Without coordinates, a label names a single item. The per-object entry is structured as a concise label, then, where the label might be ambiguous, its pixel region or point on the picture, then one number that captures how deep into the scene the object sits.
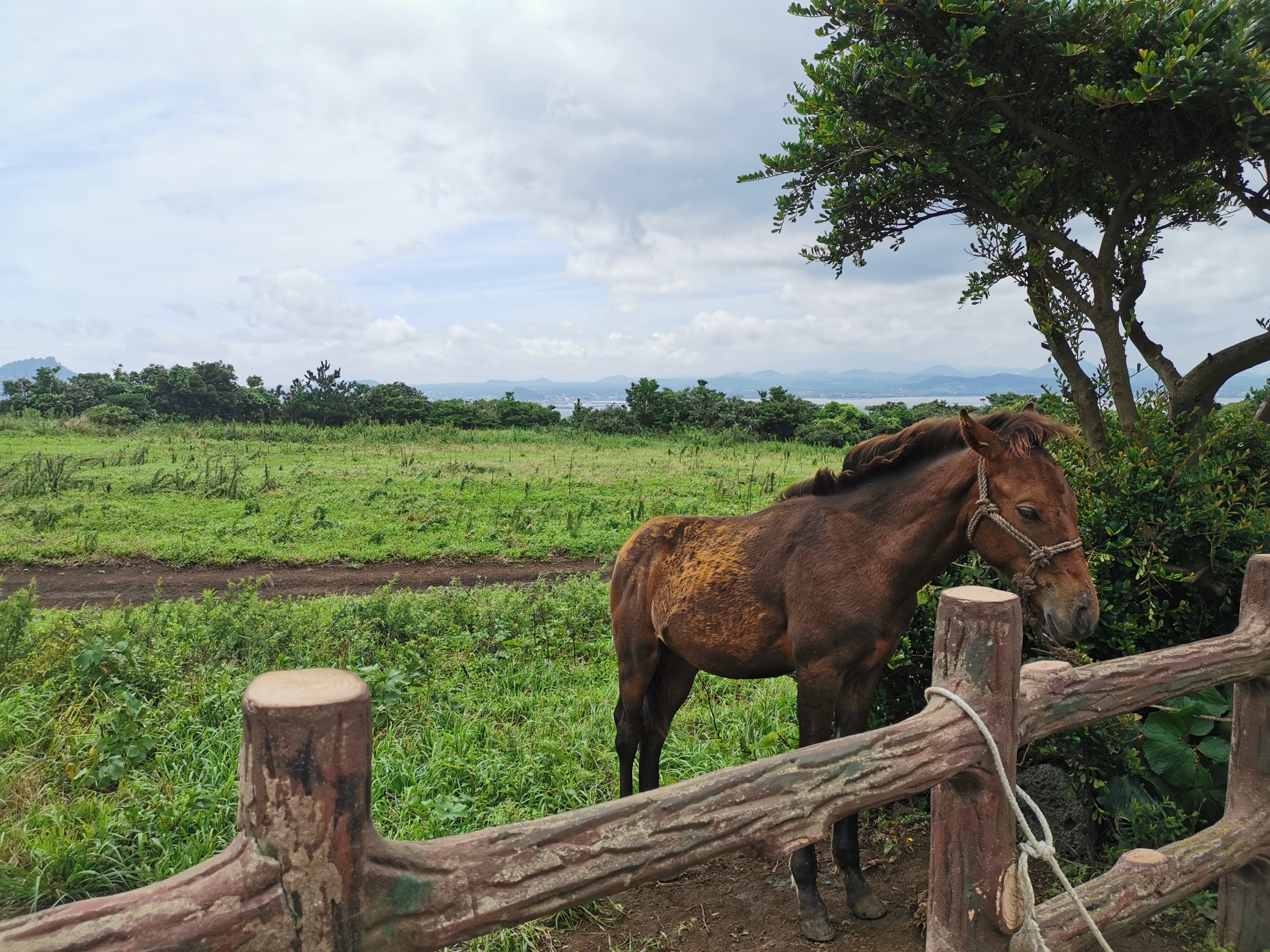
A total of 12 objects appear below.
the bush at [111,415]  26.56
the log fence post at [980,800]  2.15
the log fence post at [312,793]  1.29
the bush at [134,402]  31.77
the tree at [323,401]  33.41
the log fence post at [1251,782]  2.98
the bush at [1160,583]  3.58
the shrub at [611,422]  31.58
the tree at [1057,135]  3.90
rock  3.82
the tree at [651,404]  32.56
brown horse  3.02
